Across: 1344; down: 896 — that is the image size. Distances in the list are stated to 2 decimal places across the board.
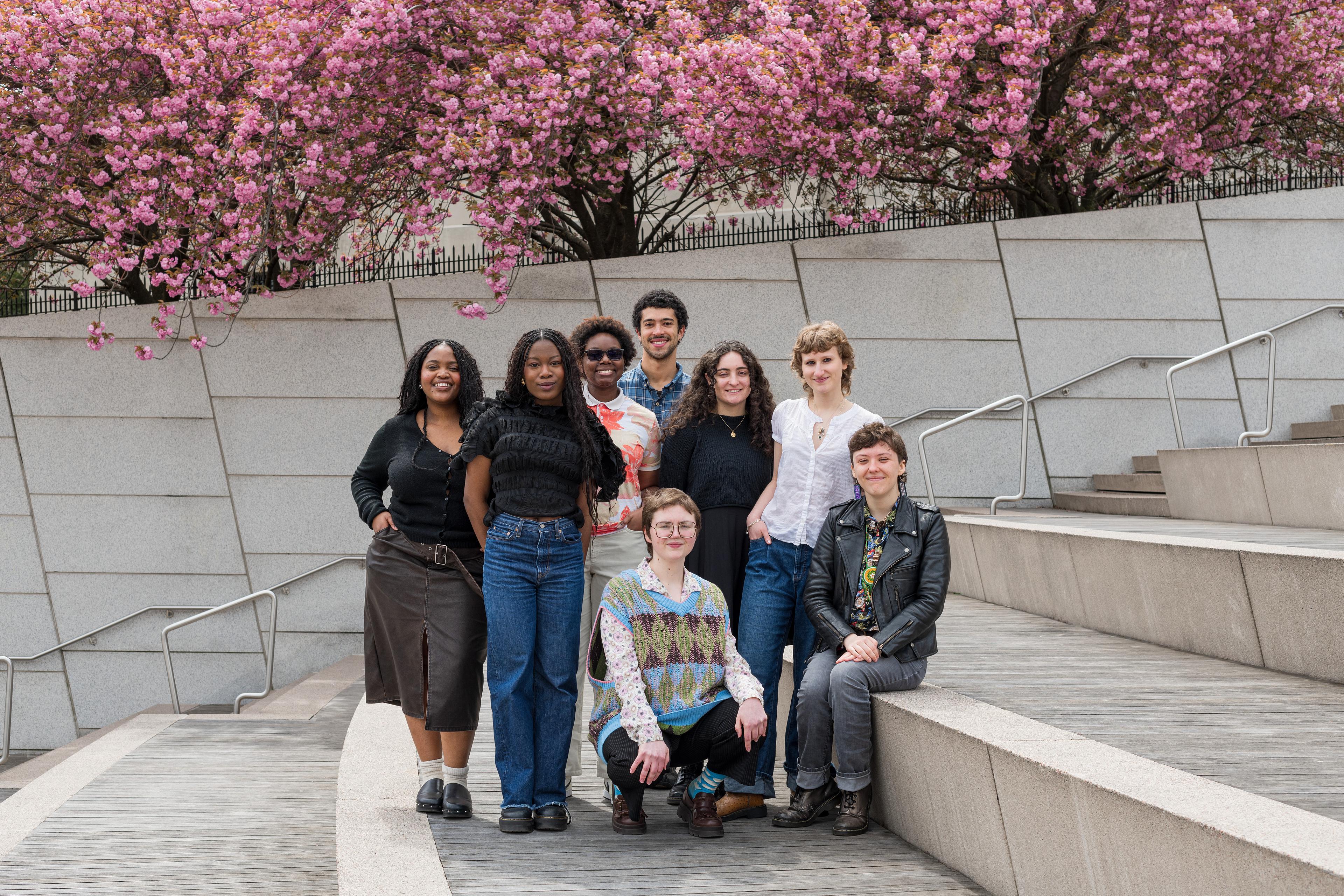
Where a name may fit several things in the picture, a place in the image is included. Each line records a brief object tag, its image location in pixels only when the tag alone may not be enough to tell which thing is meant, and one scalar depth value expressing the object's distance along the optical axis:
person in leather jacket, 4.37
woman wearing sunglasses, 4.74
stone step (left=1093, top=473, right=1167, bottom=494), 10.20
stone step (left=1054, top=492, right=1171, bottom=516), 9.52
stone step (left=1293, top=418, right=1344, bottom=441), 9.73
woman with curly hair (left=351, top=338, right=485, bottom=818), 4.64
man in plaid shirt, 4.97
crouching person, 4.27
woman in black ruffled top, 4.39
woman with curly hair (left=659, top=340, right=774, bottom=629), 4.66
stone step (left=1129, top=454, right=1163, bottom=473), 10.80
